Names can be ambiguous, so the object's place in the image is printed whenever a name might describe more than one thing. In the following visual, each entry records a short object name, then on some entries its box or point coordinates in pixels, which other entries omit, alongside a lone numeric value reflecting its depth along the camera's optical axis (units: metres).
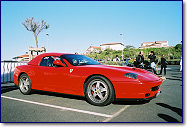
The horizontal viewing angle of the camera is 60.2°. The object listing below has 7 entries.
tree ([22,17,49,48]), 29.17
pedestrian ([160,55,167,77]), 11.58
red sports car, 3.32
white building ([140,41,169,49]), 130.45
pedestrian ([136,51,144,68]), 9.52
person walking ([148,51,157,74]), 10.15
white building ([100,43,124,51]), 138.00
